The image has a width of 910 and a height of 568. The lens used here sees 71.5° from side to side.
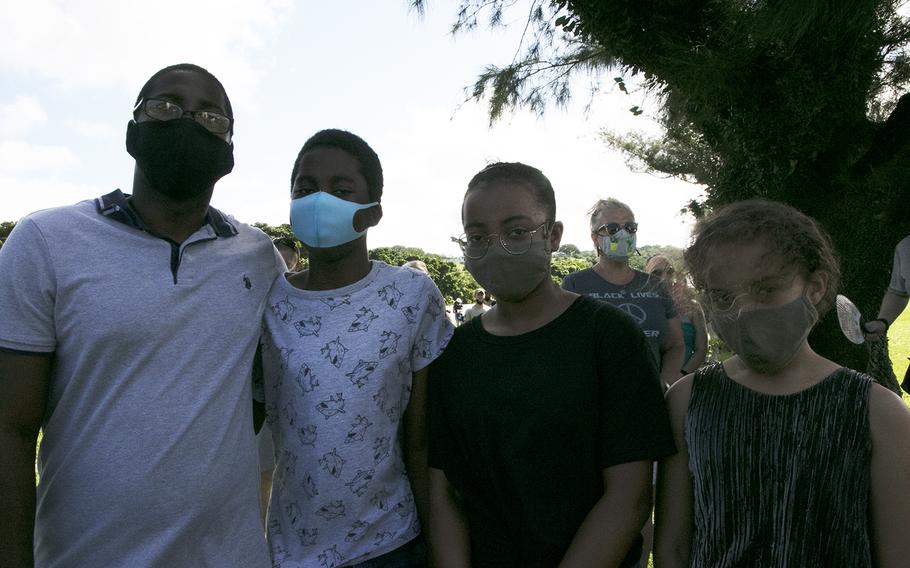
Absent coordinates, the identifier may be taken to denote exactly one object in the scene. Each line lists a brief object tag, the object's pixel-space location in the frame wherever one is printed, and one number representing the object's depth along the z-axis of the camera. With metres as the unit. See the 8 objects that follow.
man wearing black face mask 1.54
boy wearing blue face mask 1.73
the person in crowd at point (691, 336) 4.89
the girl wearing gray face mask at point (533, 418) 1.57
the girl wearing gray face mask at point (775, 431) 1.36
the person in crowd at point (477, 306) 14.14
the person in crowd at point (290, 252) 5.75
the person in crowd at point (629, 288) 4.03
